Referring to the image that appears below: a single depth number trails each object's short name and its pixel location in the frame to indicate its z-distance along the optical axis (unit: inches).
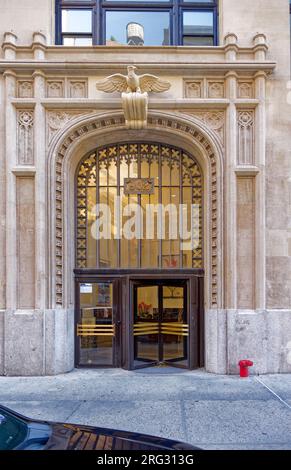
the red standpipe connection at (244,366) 318.0
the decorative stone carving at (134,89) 332.8
